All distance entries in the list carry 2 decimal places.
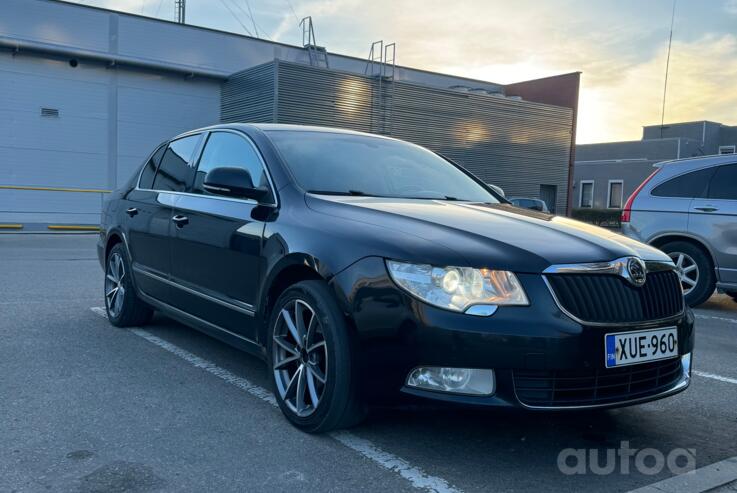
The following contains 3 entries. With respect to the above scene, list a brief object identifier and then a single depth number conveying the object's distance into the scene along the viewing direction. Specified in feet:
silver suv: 25.11
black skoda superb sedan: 9.36
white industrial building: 67.67
